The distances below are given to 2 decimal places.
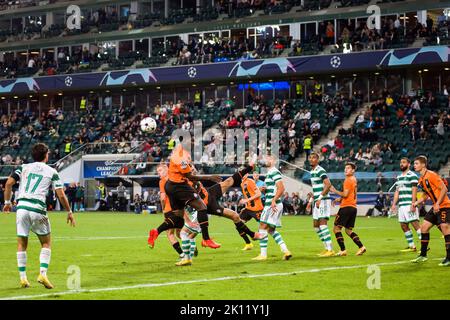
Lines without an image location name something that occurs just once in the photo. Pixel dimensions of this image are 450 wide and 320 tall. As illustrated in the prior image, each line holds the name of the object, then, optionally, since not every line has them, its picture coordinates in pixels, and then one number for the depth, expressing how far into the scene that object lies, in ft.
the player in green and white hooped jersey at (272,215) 59.77
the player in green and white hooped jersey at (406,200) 68.74
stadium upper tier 175.01
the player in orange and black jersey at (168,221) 57.16
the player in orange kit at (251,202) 73.72
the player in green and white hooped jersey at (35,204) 43.19
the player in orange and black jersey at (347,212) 64.59
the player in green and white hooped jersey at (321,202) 65.05
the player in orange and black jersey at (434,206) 54.08
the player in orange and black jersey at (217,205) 68.03
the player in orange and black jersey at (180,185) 55.67
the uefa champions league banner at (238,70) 164.76
